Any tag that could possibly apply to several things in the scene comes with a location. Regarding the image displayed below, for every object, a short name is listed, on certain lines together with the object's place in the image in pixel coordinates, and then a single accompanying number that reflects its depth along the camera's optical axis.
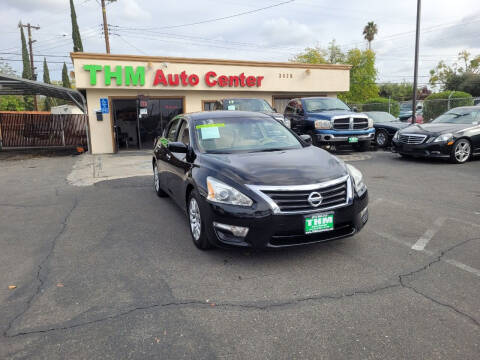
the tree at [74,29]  38.50
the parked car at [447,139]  9.75
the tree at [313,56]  45.44
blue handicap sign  16.33
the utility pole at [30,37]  42.59
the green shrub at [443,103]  19.84
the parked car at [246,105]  12.77
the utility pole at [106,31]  26.99
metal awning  14.45
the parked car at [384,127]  13.54
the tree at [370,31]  58.18
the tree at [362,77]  42.62
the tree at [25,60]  45.09
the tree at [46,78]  53.50
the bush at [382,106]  23.42
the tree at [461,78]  43.72
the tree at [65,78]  52.41
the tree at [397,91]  69.27
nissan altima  3.52
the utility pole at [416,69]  15.97
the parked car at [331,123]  11.77
